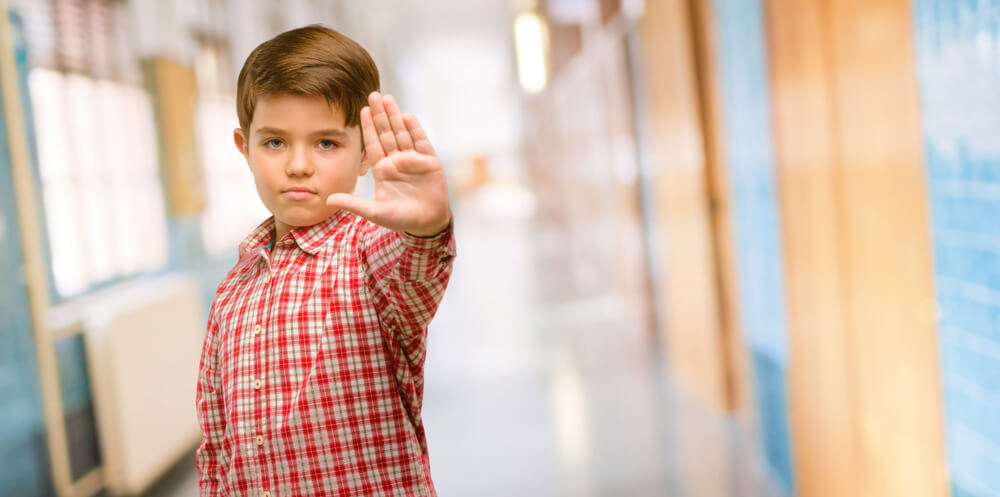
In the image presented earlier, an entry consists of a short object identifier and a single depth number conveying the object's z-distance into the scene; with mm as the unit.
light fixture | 10070
